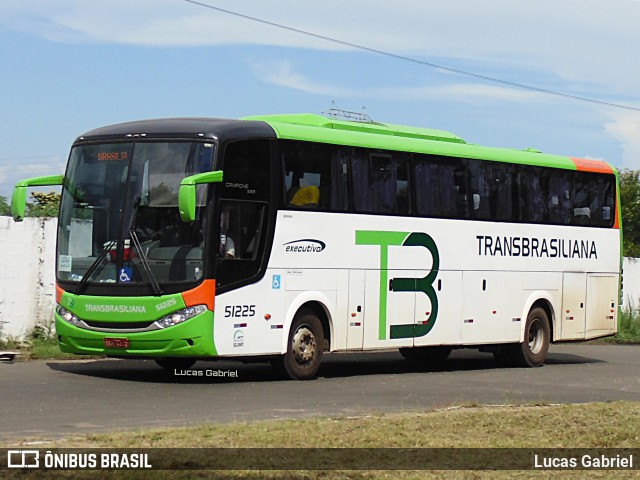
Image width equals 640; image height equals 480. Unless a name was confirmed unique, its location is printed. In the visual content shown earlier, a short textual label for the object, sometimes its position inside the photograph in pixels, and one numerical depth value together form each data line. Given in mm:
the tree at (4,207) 27820
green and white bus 18516
